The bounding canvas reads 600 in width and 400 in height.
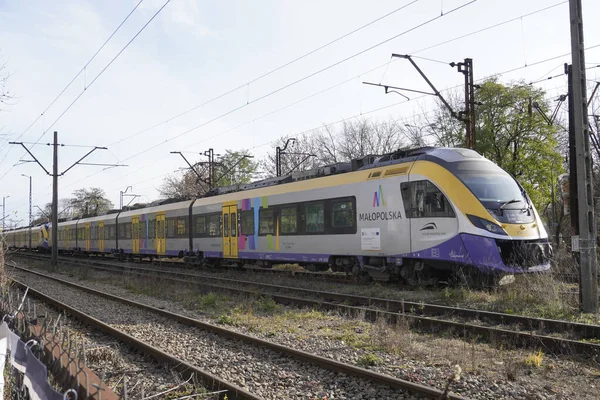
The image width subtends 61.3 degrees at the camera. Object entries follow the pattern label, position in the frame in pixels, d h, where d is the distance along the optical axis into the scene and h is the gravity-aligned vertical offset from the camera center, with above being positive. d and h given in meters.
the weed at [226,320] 9.29 -1.86
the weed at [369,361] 6.27 -1.80
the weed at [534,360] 6.07 -1.79
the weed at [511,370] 5.59 -1.77
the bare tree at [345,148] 43.44 +6.21
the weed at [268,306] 10.64 -1.87
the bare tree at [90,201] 81.19 +3.66
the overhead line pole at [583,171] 8.94 +0.74
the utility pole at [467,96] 18.69 +4.56
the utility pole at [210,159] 36.47 +4.54
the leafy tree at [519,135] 26.70 +4.18
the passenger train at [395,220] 11.10 -0.10
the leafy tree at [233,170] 49.66 +4.90
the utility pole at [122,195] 51.35 +2.82
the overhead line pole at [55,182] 25.06 +2.09
